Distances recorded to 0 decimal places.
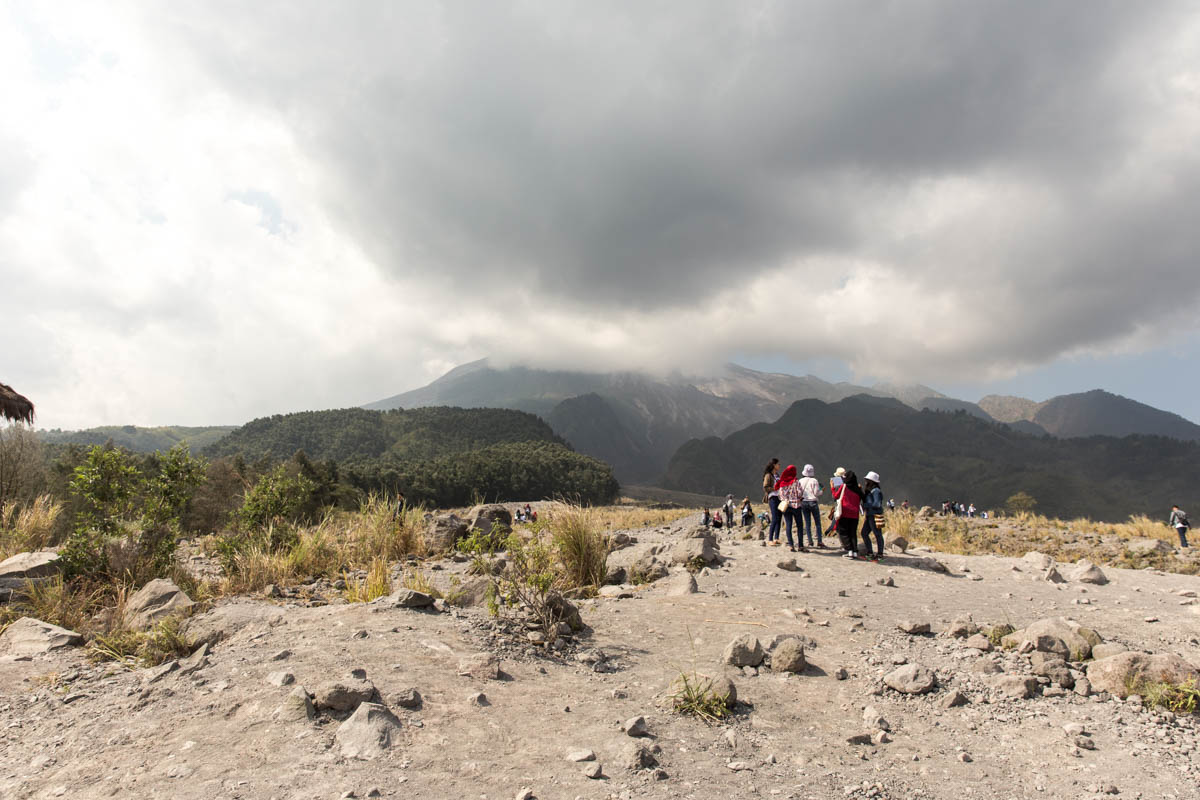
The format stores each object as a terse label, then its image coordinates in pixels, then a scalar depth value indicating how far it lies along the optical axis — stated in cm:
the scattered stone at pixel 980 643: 597
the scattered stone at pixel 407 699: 404
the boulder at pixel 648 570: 941
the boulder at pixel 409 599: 628
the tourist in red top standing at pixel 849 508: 1230
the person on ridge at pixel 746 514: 2684
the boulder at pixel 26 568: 683
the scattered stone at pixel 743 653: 561
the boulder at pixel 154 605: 583
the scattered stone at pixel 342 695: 388
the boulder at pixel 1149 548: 1605
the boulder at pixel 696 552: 1109
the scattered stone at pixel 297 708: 380
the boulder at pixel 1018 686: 493
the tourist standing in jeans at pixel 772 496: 1530
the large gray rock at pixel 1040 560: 1176
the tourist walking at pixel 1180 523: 1879
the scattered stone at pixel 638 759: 352
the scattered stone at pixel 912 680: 507
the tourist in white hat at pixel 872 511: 1239
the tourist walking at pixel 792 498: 1348
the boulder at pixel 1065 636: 568
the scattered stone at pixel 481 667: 478
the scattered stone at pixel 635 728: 394
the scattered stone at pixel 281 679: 421
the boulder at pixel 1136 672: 481
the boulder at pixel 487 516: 1424
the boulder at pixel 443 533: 1157
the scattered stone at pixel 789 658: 548
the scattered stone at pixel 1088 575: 1070
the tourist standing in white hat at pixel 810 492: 1347
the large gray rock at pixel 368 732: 345
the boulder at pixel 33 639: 527
